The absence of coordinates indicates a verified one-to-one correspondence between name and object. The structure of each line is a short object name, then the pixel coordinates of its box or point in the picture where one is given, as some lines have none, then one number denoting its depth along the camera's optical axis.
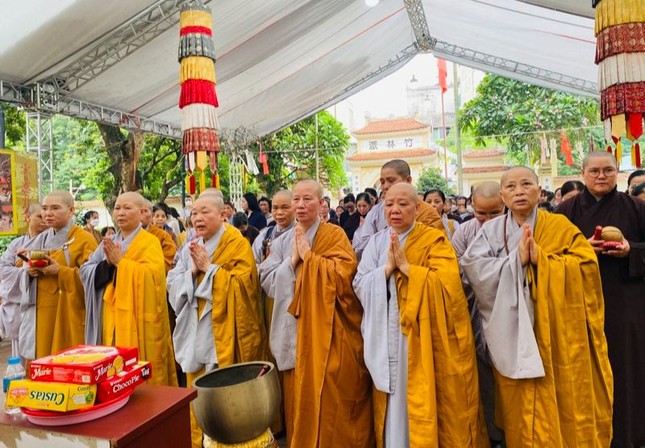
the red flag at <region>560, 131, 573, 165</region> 14.72
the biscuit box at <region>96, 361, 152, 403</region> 1.40
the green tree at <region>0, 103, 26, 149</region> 10.45
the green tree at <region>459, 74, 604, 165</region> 16.69
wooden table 1.30
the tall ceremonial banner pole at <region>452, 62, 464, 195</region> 15.56
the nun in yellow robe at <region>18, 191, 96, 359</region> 3.35
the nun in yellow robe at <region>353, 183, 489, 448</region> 2.28
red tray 1.36
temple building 27.89
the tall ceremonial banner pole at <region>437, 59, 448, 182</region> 16.95
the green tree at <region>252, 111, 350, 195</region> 16.67
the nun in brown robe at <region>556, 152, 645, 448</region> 2.61
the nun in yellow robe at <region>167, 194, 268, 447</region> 2.82
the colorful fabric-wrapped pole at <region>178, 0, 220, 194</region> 5.52
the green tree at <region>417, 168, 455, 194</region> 22.73
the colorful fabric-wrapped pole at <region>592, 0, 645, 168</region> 4.44
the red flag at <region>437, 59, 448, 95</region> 16.95
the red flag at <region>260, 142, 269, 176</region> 13.53
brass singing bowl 1.96
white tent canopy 5.86
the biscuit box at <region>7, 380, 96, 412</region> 1.34
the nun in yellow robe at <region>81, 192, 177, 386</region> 2.95
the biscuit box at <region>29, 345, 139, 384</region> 1.38
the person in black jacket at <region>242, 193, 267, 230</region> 6.38
